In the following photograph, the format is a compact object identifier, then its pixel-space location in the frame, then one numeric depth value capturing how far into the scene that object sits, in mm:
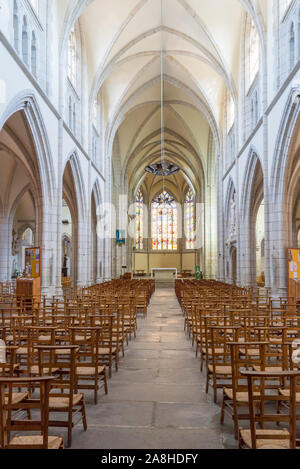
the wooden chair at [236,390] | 3610
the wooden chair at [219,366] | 4652
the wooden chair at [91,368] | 4648
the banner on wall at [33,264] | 14453
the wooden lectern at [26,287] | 12789
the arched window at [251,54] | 18734
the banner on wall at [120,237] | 32144
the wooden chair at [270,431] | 2500
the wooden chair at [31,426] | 2533
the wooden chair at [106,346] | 5696
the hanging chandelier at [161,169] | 28453
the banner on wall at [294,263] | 13460
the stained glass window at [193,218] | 47981
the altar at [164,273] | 35344
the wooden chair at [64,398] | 3607
